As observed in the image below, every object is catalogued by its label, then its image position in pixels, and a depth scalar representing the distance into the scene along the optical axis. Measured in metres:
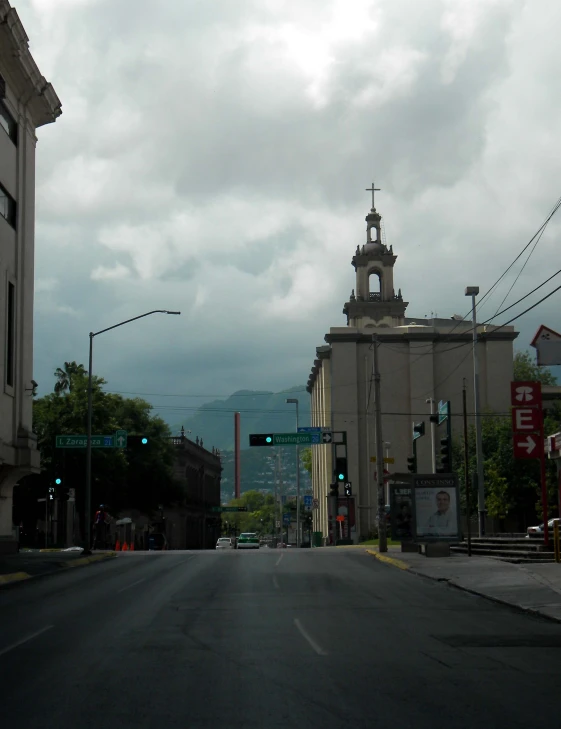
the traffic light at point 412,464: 41.72
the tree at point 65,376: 76.38
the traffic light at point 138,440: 44.06
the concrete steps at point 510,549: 30.70
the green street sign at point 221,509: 94.31
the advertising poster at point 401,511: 37.50
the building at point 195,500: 97.69
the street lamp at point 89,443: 39.62
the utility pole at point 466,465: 33.51
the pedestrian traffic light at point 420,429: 41.71
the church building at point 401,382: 81.50
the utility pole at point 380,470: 39.00
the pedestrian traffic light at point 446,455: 37.99
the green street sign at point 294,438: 52.19
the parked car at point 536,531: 39.70
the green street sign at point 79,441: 44.50
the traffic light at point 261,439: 51.09
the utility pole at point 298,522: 90.78
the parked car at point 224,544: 79.38
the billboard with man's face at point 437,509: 34.41
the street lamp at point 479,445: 46.66
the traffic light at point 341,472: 47.78
